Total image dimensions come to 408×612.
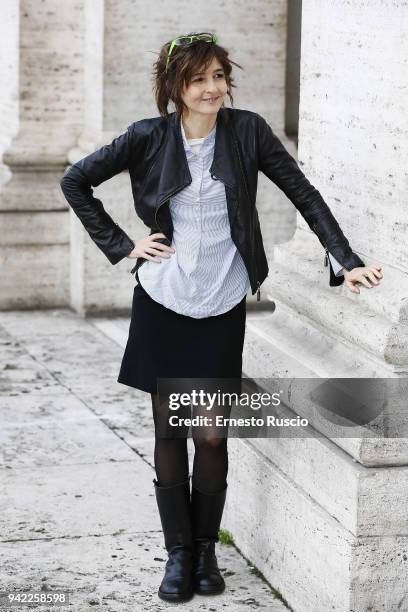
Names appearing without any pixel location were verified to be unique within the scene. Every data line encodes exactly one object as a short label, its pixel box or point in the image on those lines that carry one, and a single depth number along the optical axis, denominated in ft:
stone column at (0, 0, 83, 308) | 42.54
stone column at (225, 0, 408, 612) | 17.87
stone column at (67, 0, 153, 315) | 40.15
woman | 18.64
